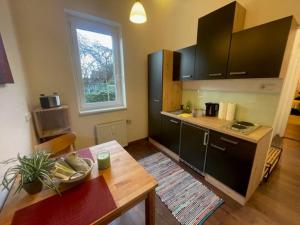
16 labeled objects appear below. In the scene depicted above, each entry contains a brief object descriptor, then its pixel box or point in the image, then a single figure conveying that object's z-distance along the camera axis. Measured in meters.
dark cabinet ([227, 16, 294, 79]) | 1.25
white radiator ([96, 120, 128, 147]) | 2.41
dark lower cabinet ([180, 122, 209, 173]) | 1.82
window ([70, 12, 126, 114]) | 2.12
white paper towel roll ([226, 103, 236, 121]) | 1.85
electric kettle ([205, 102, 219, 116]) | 2.05
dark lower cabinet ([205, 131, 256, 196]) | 1.38
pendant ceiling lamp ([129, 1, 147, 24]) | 1.31
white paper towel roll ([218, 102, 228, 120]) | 1.92
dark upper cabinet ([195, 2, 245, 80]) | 1.58
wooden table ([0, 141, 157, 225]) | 0.71
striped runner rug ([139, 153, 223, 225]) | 1.40
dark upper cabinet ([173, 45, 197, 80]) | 2.09
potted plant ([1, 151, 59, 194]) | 0.74
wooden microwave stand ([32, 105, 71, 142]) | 1.77
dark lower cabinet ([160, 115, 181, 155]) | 2.23
